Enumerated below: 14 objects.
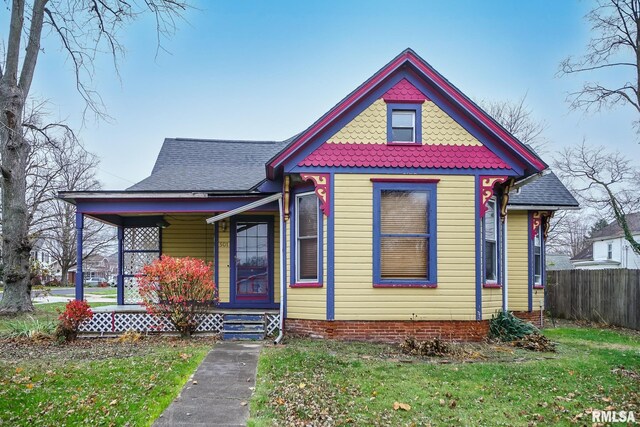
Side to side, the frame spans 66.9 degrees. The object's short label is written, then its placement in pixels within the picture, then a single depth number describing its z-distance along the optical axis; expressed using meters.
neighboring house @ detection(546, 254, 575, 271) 39.15
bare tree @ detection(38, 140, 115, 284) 33.28
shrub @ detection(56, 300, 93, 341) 9.66
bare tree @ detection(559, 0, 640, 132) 19.56
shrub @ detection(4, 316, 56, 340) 9.63
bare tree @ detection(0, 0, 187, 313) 13.67
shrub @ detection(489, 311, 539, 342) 9.92
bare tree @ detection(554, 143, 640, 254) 22.48
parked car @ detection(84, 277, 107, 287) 53.61
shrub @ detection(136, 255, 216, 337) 9.55
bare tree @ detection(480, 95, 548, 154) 31.59
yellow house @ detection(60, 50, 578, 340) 9.73
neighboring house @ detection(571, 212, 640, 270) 35.78
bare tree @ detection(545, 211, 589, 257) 47.33
